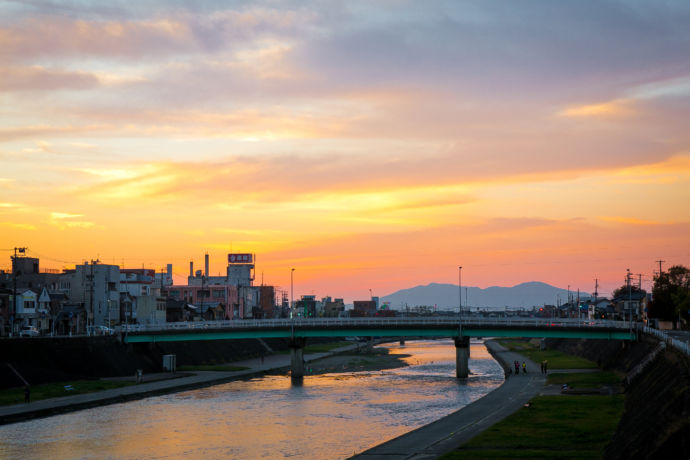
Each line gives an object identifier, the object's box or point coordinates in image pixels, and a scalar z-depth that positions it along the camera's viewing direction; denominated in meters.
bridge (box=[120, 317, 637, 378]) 108.56
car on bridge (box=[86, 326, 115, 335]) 118.26
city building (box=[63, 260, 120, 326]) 149.25
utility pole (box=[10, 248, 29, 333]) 116.86
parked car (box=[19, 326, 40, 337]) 110.56
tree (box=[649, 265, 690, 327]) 136.00
